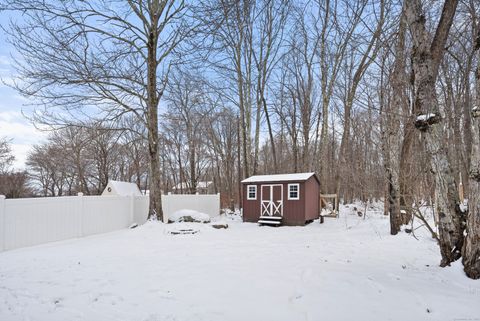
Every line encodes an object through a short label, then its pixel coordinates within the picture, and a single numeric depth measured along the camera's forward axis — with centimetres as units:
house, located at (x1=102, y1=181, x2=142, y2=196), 1895
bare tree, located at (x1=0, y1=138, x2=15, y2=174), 2045
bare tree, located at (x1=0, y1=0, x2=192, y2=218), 779
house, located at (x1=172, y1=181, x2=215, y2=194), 2755
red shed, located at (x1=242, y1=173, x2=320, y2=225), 1077
